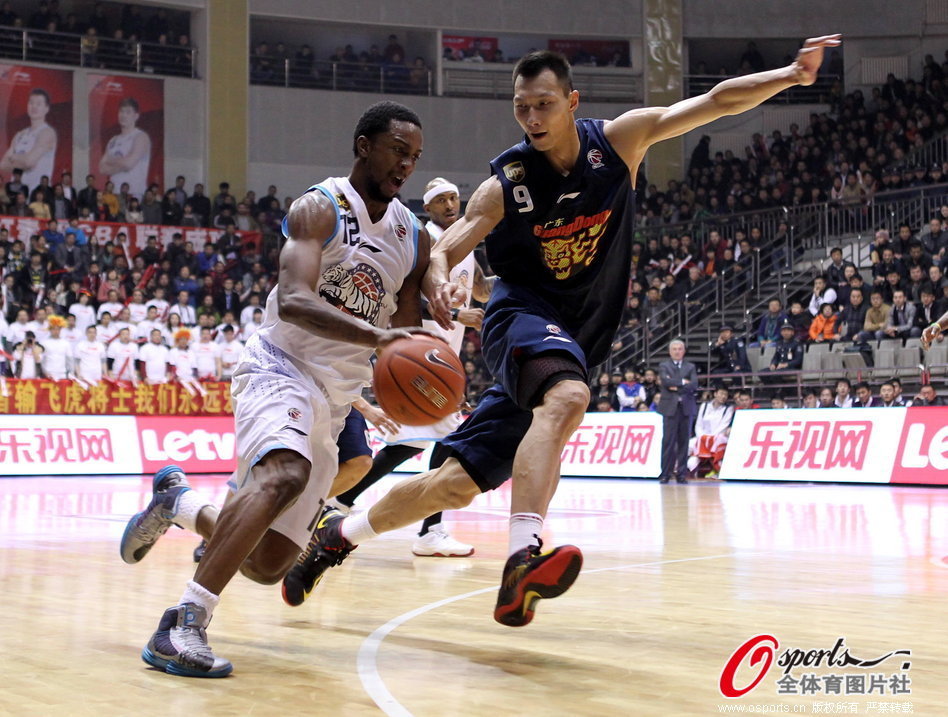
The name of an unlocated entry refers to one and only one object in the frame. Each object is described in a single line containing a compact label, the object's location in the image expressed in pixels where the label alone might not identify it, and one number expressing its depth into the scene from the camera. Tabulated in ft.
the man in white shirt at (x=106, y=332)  64.80
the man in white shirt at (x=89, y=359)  63.10
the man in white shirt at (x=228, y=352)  67.41
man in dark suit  55.11
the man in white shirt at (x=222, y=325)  68.85
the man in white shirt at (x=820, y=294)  64.59
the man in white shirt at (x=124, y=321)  65.10
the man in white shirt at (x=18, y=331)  63.36
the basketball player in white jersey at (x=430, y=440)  24.31
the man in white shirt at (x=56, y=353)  62.34
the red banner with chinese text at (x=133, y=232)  78.02
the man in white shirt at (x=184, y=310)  71.26
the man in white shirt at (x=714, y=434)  59.36
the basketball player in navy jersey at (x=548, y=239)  14.88
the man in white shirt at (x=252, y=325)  70.38
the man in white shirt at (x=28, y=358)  61.77
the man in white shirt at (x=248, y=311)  72.64
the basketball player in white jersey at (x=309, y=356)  12.91
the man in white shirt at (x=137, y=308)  68.56
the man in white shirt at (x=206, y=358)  67.21
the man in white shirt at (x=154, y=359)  64.95
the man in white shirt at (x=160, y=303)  68.85
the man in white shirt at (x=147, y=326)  66.54
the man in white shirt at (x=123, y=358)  64.34
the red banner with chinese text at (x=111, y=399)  59.41
